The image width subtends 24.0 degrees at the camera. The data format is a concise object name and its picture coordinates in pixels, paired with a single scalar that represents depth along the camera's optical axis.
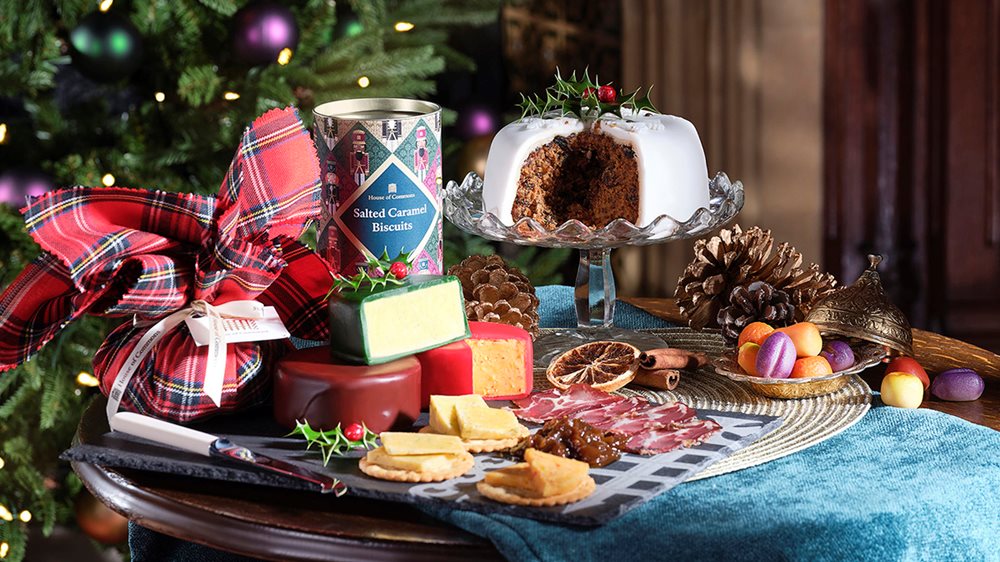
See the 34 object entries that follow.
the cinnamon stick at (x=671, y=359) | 1.51
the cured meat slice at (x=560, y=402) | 1.43
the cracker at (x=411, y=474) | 1.32
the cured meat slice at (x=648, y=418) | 1.40
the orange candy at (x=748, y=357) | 1.48
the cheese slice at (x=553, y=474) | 1.30
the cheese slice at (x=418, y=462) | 1.33
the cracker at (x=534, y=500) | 1.29
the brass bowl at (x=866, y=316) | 1.52
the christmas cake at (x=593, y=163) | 1.65
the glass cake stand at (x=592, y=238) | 1.58
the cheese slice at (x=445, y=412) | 1.38
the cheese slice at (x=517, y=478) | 1.30
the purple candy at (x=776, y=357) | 1.47
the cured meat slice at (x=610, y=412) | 1.41
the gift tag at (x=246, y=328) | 1.40
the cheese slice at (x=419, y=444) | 1.33
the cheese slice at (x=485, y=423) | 1.37
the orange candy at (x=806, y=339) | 1.49
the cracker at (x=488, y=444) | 1.36
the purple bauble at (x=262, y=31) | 1.99
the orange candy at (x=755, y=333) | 1.51
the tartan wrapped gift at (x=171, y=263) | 1.38
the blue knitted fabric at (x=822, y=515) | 1.27
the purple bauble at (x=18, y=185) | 1.99
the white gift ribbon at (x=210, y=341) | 1.40
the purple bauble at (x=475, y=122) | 2.37
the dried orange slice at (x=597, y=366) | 1.50
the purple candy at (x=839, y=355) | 1.50
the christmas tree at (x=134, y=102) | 2.01
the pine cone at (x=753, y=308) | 1.58
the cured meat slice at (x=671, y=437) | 1.37
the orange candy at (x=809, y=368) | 1.47
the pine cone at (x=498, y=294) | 1.58
